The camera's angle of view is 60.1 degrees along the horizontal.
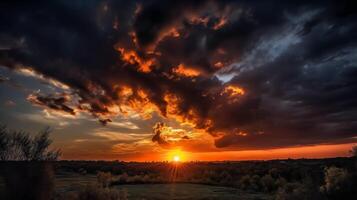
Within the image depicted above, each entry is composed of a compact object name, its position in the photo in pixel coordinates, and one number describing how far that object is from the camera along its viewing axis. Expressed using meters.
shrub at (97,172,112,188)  33.98
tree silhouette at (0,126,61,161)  16.67
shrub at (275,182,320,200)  17.67
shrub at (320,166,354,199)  21.34
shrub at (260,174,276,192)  33.96
